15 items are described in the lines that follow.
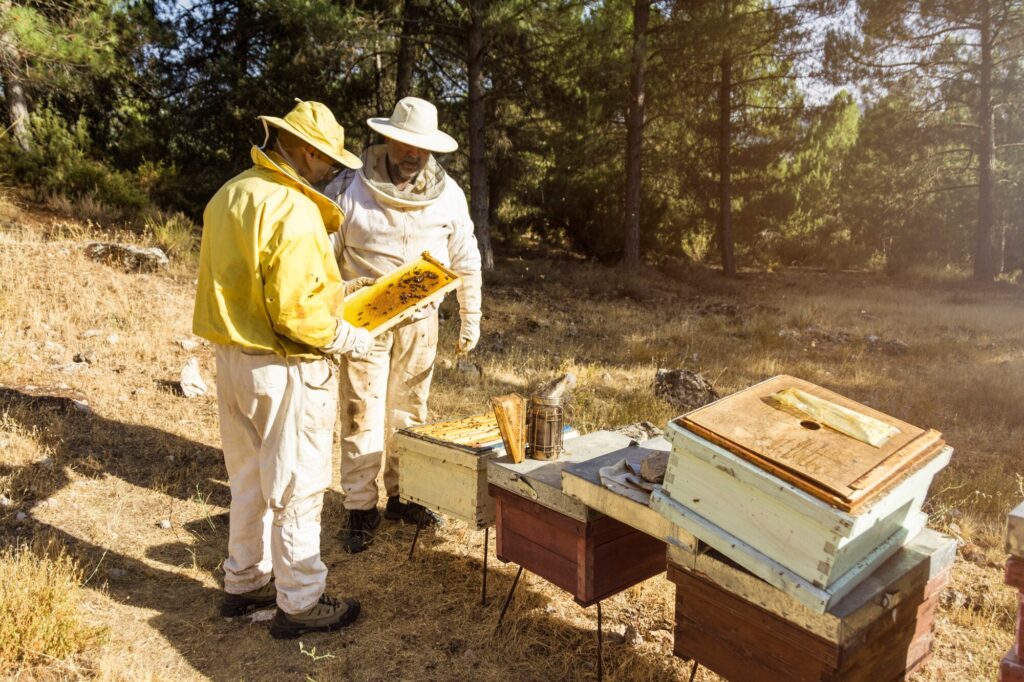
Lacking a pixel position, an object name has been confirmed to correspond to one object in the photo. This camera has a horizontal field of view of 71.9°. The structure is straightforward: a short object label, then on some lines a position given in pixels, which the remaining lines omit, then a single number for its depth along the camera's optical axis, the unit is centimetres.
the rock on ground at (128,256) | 930
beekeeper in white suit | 405
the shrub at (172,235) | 1035
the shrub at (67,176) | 1237
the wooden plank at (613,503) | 264
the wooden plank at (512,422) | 323
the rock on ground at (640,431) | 373
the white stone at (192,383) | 662
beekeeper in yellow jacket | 295
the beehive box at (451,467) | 354
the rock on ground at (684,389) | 698
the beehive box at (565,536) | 300
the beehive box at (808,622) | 227
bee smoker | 327
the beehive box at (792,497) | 213
